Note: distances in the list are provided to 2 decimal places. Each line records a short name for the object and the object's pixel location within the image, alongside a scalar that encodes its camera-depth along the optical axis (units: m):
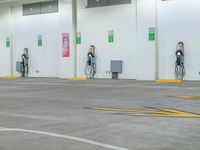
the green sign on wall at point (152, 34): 20.05
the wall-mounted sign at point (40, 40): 25.00
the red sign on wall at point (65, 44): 23.52
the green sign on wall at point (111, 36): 21.69
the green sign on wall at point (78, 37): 23.15
